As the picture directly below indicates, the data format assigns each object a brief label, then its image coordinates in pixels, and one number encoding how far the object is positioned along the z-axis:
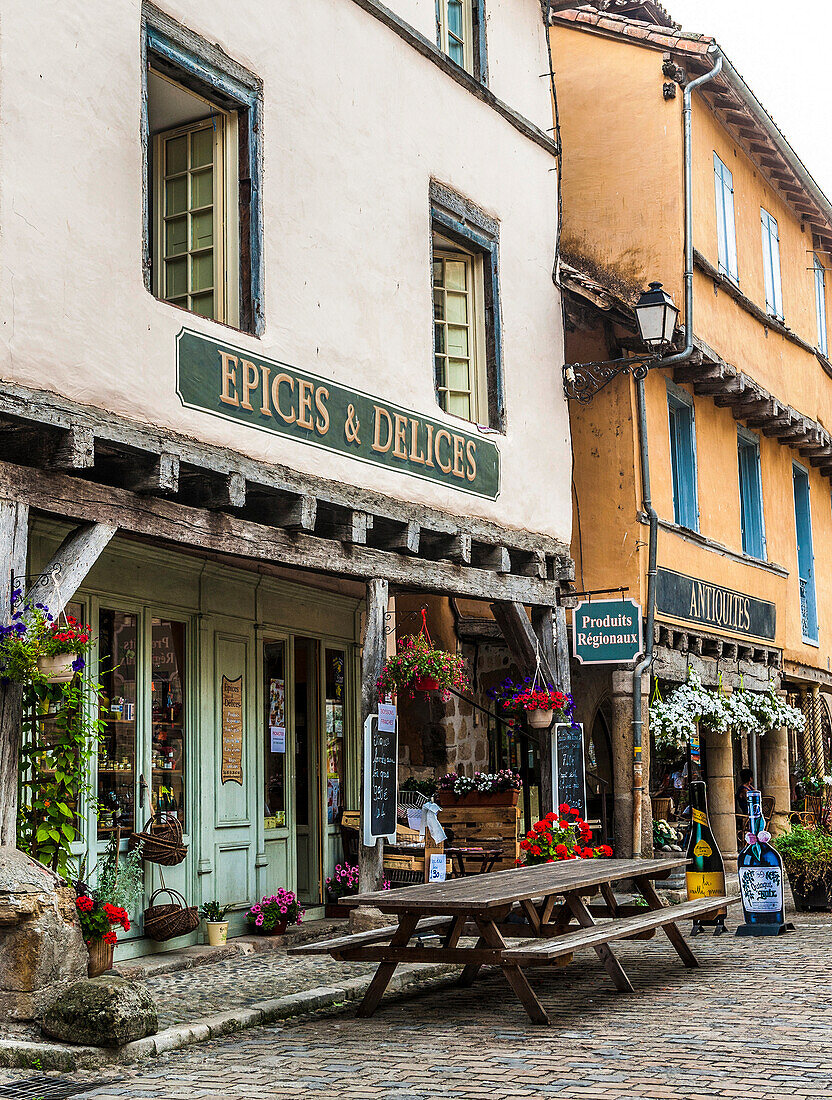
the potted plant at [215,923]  8.88
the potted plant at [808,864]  11.00
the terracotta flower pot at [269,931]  9.40
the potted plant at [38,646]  6.05
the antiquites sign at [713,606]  12.99
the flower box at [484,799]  11.56
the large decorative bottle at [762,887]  9.96
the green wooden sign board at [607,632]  12.12
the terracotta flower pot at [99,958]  6.71
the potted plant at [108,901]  6.51
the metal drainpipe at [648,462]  12.12
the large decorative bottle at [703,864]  10.45
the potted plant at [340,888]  10.40
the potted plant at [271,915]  9.37
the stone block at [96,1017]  5.74
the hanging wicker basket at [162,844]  8.40
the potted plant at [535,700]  10.64
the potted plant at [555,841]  9.55
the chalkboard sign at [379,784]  8.73
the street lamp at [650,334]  11.66
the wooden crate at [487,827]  11.47
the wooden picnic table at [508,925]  6.38
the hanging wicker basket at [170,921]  8.34
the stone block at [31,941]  5.81
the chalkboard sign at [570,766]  10.95
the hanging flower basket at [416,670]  9.02
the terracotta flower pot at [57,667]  6.21
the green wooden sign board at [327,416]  7.54
